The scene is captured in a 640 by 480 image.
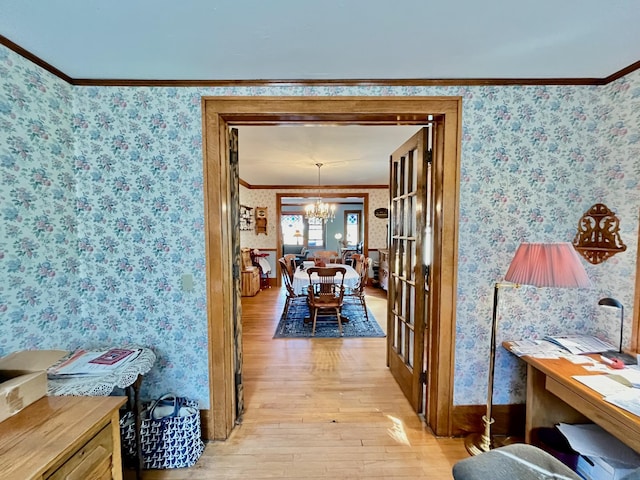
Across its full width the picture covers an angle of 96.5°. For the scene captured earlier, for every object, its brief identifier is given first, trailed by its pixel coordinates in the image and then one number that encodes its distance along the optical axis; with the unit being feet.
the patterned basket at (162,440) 5.61
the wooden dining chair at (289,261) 15.71
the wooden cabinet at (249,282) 18.96
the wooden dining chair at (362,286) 14.69
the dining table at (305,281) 14.02
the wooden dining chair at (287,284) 14.61
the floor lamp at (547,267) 4.61
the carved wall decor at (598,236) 5.77
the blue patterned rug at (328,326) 12.55
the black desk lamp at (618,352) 5.16
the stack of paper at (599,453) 4.59
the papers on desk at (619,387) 4.05
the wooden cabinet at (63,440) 2.90
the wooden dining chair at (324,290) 12.35
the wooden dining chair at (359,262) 15.47
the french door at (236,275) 6.81
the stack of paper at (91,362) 4.66
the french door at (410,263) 6.97
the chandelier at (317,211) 20.24
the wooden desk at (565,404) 3.90
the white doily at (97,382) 4.28
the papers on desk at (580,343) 5.63
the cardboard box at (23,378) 3.53
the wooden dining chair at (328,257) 19.86
